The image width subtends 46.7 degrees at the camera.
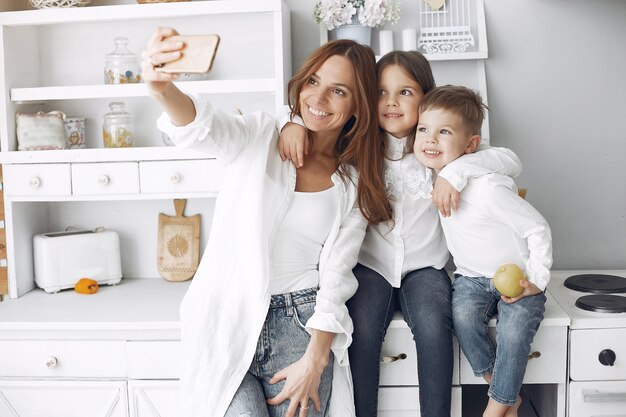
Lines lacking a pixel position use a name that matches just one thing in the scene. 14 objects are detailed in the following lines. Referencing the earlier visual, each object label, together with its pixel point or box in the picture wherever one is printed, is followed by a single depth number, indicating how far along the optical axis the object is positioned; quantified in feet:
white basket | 7.72
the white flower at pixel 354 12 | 7.64
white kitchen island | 7.01
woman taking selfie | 5.90
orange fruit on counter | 8.08
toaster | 8.14
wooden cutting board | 8.46
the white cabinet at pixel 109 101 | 7.58
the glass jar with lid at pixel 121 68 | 7.89
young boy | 6.17
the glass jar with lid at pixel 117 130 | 7.99
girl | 6.30
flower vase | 7.72
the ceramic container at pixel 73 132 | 8.20
